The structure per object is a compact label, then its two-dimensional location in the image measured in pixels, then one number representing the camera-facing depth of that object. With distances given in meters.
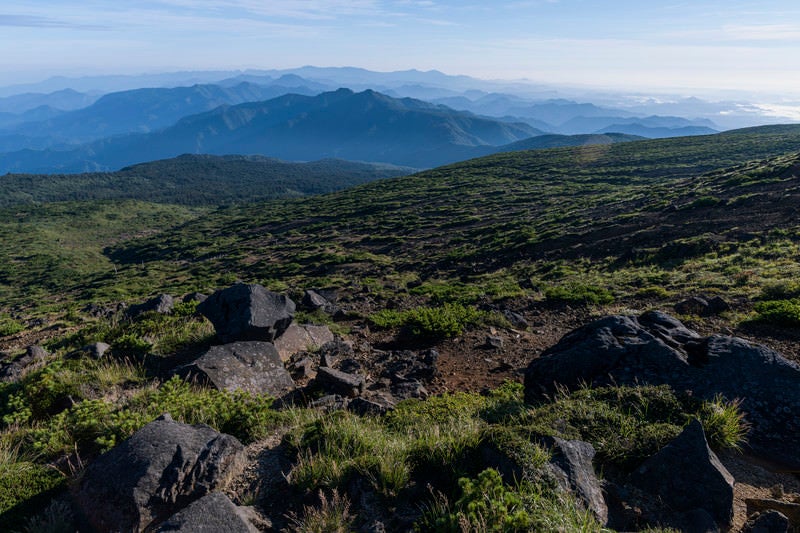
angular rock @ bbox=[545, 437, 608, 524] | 4.36
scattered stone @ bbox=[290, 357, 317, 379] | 9.24
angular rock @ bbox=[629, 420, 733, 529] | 4.45
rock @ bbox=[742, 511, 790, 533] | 4.13
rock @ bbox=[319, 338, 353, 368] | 9.91
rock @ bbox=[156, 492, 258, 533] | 3.94
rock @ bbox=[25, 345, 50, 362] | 11.07
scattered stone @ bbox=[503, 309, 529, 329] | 12.95
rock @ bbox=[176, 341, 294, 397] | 7.70
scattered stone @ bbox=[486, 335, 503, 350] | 11.03
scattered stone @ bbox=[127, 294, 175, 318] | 15.71
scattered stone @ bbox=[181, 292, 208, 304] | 15.88
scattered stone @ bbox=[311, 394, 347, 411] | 7.15
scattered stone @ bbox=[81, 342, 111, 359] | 9.55
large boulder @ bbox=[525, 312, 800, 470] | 5.56
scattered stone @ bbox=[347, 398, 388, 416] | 7.06
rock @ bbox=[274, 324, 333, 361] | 10.15
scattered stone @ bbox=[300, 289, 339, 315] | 14.98
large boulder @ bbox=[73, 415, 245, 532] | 4.39
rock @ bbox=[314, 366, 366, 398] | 8.16
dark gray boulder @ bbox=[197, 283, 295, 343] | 9.67
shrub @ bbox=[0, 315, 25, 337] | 18.34
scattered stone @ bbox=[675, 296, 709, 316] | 11.91
